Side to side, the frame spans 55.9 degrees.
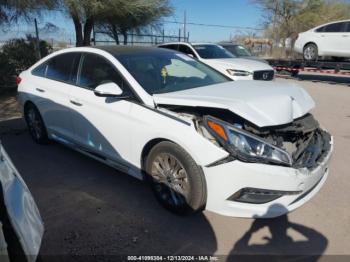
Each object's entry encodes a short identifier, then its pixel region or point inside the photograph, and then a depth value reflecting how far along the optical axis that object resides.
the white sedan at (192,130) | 2.76
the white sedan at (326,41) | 12.08
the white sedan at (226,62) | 8.84
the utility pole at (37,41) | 10.69
